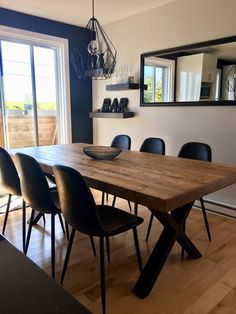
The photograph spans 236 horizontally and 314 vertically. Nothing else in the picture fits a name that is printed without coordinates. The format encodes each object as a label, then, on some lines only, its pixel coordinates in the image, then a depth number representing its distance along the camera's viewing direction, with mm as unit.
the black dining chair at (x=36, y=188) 2039
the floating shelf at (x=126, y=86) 3984
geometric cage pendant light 2648
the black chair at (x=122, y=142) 3491
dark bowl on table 2494
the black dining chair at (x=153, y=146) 3172
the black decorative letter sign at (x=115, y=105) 4281
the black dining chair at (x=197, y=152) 2672
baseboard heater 3189
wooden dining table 1558
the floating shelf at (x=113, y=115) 4145
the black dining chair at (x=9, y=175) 2457
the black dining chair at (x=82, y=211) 1627
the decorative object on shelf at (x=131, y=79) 4078
